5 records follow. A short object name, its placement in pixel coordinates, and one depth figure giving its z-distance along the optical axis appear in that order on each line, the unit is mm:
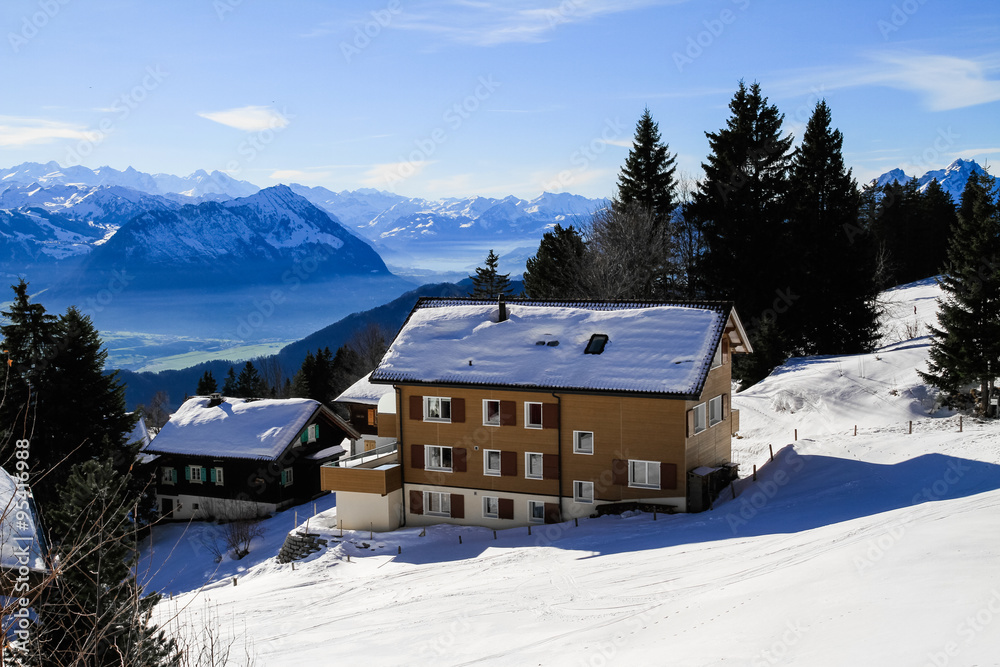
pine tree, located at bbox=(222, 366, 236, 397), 88031
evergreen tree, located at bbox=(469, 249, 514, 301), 72438
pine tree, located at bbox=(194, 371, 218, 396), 82375
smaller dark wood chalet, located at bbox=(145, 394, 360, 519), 42094
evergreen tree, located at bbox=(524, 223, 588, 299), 62031
